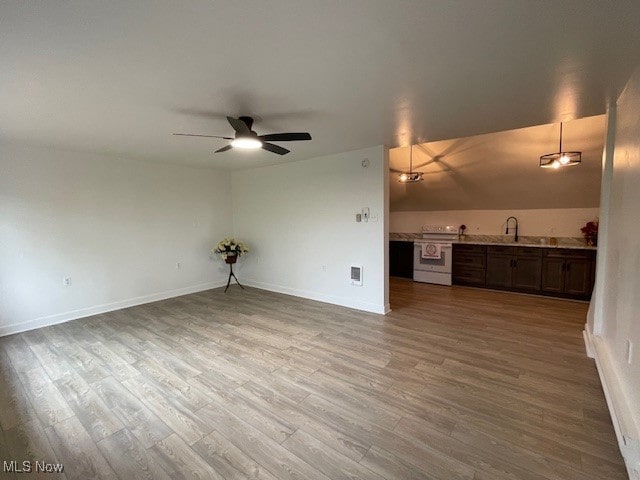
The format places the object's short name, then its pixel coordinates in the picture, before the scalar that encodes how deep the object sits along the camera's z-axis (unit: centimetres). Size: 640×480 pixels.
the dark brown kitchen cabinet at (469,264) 548
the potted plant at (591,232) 475
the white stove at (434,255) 580
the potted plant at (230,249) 560
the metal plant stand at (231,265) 562
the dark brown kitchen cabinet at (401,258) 639
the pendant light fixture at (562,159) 340
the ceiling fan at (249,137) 256
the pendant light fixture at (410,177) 473
